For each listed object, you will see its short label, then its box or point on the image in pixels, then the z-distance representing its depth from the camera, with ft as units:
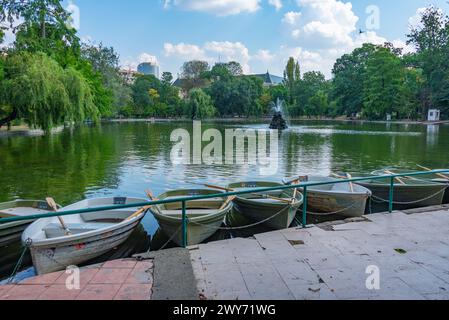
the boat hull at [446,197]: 33.30
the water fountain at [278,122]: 142.10
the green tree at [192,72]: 296.51
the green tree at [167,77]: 296.49
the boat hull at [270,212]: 23.95
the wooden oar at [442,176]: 34.12
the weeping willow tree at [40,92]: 74.64
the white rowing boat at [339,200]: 27.73
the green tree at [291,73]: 311.27
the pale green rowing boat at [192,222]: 21.27
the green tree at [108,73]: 200.15
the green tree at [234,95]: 249.96
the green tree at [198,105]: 220.64
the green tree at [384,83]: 195.52
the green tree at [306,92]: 272.10
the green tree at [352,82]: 227.40
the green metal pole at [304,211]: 21.04
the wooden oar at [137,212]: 21.51
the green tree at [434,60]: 180.45
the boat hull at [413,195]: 30.86
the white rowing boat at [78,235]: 17.35
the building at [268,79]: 433.15
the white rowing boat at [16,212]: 21.27
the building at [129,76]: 277.89
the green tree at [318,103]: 261.65
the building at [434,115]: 184.80
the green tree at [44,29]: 99.07
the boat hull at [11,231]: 20.98
